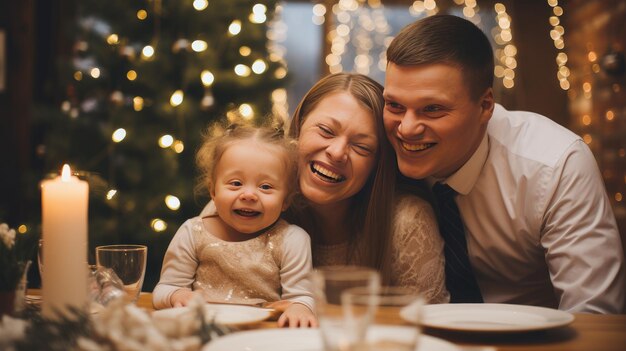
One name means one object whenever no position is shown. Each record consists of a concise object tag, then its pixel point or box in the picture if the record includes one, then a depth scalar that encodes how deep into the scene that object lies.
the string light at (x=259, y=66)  3.91
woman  1.90
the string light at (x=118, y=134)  3.69
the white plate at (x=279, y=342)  0.96
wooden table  1.07
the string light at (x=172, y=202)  3.65
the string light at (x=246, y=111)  3.73
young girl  1.72
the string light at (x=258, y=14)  3.99
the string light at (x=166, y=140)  3.69
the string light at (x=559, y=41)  5.74
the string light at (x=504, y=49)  6.07
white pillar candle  1.01
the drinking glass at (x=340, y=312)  0.74
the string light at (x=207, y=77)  3.72
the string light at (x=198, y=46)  3.77
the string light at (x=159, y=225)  3.64
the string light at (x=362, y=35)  6.07
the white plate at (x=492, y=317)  1.11
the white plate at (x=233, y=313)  1.18
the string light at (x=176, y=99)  3.69
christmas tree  3.70
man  1.91
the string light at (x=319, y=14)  6.11
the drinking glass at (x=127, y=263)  1.28
